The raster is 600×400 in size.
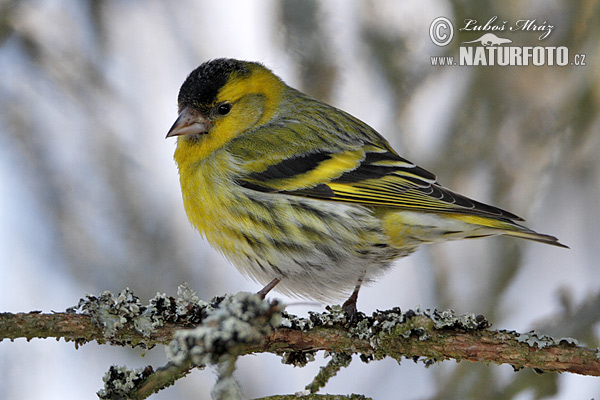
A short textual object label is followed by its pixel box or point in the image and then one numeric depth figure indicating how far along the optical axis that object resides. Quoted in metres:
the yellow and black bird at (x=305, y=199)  2.72
